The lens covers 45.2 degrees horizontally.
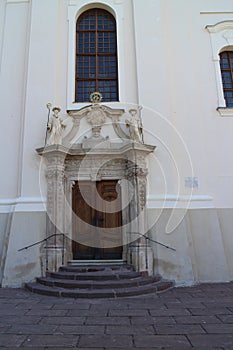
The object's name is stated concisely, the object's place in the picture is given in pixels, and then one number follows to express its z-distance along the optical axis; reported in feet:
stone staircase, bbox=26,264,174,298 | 18.70
